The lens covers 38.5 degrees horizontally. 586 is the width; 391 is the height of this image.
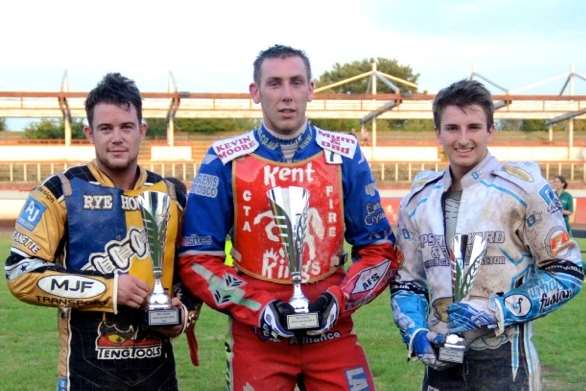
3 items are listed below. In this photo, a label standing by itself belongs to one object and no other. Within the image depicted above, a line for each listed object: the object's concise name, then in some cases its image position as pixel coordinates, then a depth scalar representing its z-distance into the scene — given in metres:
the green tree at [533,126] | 64.94
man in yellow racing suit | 3.70
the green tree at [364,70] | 74.56
